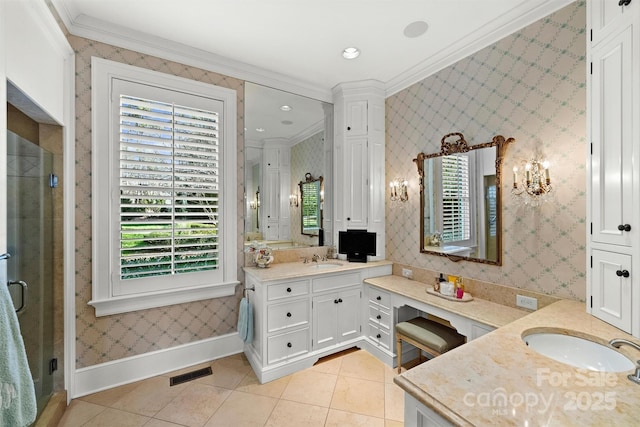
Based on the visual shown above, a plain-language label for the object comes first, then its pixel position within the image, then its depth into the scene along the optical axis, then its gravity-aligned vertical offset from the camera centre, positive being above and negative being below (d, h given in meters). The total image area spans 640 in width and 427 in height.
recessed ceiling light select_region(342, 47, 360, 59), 2.55 +1.51
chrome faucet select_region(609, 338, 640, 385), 1.00 -0.57
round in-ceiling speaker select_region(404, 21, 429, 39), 2.23 +1.52
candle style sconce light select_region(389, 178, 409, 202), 3.03 +0.26
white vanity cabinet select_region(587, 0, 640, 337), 1.33 +0.26
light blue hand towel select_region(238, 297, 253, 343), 2.53 -1.01
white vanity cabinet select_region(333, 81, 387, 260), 3.19 +0.65
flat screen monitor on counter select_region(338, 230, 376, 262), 3.15 -0.36
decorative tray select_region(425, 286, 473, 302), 2.26 -0.70
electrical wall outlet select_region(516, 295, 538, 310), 2.01 -0.66
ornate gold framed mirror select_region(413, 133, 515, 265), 2.27 +0.12
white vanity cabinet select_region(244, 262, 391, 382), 2.43 -0.96
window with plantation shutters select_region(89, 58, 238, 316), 2.26 +0.21
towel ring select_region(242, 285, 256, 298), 2.63 -0.75
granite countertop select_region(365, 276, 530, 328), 1.91 -0.72
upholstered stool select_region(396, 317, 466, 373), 2.13 -0.99
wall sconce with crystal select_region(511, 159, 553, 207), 1.96 +0.22
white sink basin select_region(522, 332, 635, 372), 1.25 -0.68
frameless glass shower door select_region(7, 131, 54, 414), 1.59 -0.22
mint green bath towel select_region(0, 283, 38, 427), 1.06 -0.65
